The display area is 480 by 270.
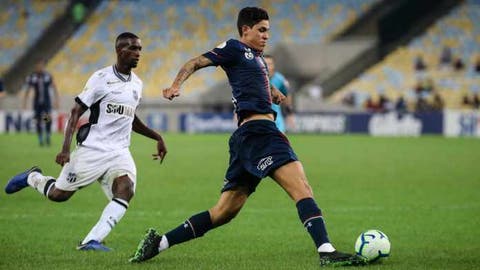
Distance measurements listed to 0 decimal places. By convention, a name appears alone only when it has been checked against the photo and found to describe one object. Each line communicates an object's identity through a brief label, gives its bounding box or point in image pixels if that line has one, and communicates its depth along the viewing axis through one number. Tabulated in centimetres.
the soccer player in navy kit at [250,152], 1501
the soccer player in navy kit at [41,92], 5384
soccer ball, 1570
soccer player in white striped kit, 1733
